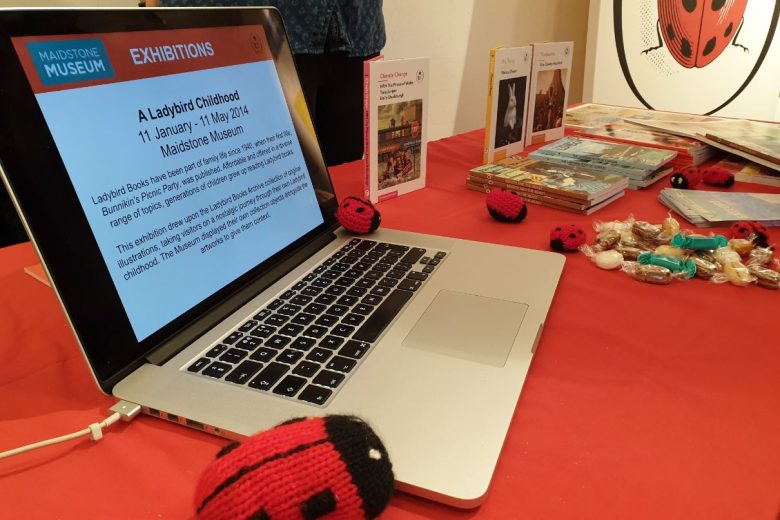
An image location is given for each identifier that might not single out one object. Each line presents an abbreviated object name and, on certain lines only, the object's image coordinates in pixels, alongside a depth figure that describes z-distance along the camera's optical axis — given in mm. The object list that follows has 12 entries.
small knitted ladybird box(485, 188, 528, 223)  837
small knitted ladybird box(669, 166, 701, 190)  994
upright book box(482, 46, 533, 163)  1063
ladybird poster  2328
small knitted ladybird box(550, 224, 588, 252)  747
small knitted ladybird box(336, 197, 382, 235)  735
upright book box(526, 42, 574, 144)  1194
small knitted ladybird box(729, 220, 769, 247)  746
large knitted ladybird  310
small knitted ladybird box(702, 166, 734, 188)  1004
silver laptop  412
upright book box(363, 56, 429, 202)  879
